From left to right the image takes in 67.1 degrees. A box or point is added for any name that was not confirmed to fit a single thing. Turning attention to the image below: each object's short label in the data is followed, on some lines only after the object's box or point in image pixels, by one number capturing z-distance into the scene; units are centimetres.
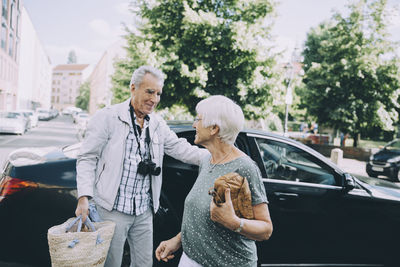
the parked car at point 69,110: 7744
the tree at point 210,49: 1087
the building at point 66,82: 11856
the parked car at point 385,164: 1102
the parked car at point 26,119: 1941
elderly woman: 148
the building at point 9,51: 3244
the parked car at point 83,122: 1986
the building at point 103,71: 6067
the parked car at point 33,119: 2506
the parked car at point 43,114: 4140
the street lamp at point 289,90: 1157
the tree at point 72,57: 13750
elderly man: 207
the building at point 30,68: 4509
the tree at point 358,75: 1652
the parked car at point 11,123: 1742
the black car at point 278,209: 249
